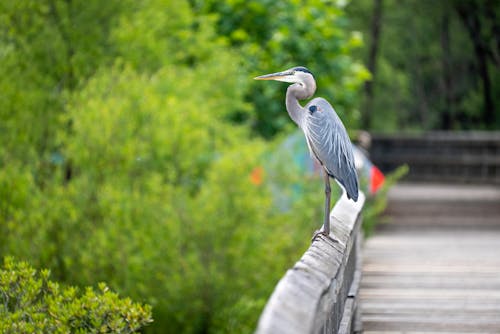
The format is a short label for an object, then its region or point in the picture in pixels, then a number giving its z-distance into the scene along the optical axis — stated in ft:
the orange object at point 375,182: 101.30
